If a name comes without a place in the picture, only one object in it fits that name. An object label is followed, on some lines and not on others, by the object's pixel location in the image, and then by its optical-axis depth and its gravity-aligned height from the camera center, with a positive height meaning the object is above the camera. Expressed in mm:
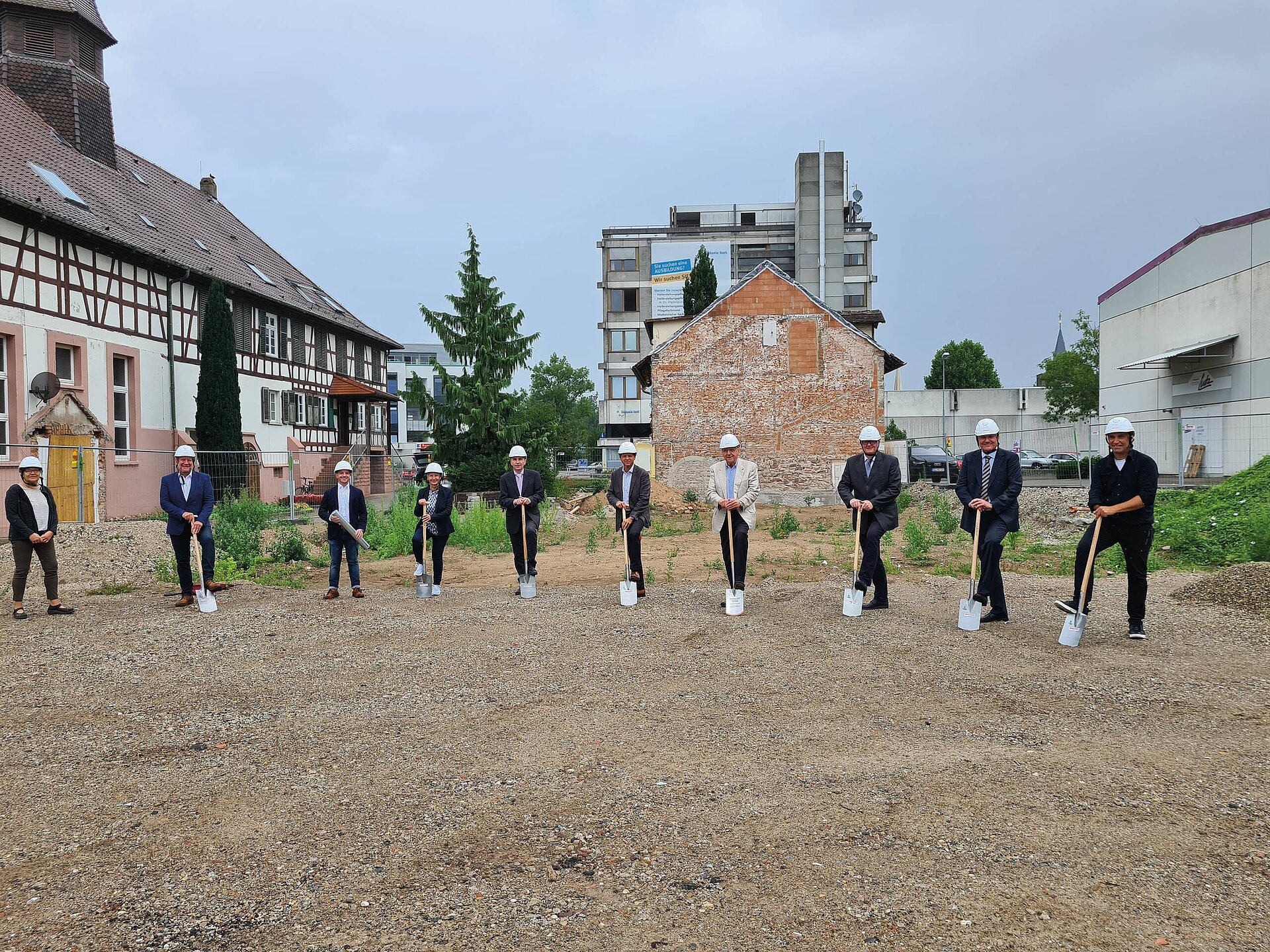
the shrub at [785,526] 18484 -1820
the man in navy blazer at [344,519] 10836 -933
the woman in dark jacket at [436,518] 11250 -958
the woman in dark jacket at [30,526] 9773 -903
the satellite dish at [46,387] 19375 +1207
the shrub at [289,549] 15148 -1804
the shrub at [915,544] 14414 -1699
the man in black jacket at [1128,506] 7973 -595
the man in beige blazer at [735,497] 9648 -612
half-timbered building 19703 +4078
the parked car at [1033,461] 47706 -1145
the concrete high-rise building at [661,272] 59219 +11161
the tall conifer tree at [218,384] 24953 +1602
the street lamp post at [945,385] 59128 +4079
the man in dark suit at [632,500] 10375 -691
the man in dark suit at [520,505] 10875 -765
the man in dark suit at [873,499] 9391 -618
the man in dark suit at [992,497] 8719 -571
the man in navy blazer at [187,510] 10289 -774
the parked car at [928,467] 34375 -1027
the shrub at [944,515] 17406 -1544
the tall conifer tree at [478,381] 27141 +1799
